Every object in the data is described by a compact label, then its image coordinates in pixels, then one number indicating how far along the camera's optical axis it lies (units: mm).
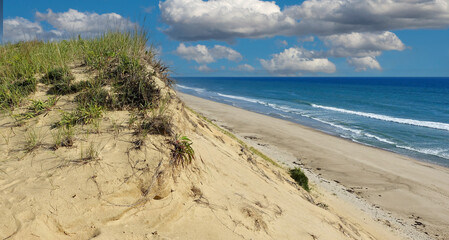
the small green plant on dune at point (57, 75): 7110
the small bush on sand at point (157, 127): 5863
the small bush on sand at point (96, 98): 6523
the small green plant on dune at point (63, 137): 5371
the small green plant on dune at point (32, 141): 5391
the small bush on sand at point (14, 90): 6574
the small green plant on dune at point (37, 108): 6262
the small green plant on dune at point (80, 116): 5987
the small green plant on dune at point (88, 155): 5073
